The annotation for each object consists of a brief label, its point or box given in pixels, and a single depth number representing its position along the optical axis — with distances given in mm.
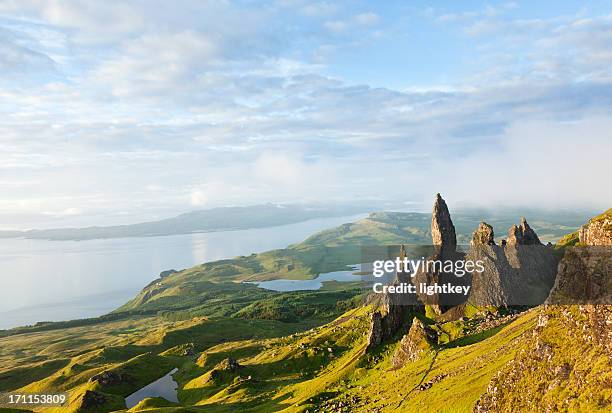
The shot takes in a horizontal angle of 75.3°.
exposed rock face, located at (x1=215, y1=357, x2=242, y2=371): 140875
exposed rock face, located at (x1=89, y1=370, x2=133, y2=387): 150000
